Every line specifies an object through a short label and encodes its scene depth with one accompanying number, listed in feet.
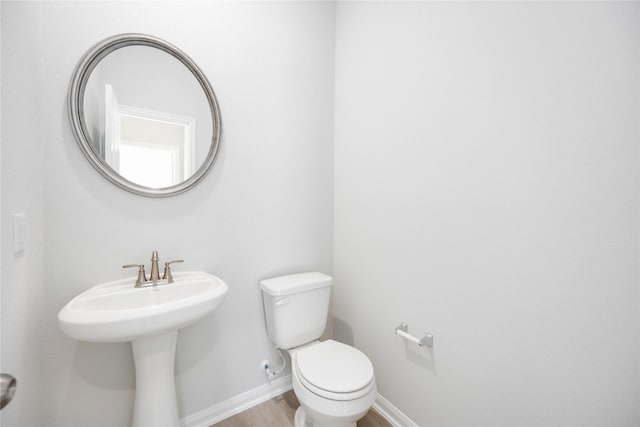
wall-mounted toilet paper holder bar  4.00
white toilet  3.42
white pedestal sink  2.73
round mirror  3.59
